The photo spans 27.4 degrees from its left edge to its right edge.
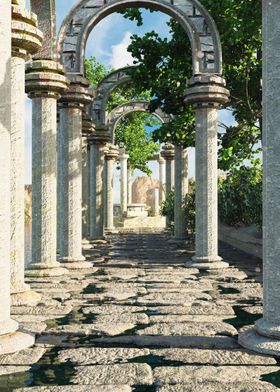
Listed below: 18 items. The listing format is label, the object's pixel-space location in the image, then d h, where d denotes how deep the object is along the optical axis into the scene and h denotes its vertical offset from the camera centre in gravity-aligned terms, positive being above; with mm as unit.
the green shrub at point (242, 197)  14156 +130
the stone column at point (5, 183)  5008 +189
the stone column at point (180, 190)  17047 +386
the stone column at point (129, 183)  38356 +1411
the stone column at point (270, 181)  5109 +195
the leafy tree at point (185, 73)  13570 +3197
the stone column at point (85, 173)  15680 +921
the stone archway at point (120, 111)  24325 +3925
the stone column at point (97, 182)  18656 +721
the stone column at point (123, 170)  33375 +1944
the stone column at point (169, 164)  22672 +1570
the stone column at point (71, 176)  11414 +560
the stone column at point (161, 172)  37000 +2015
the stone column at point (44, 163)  9508 +688
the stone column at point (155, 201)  40062 +157
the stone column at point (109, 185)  23516 +765
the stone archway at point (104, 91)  18953 +3727
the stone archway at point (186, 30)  11312 +3396
